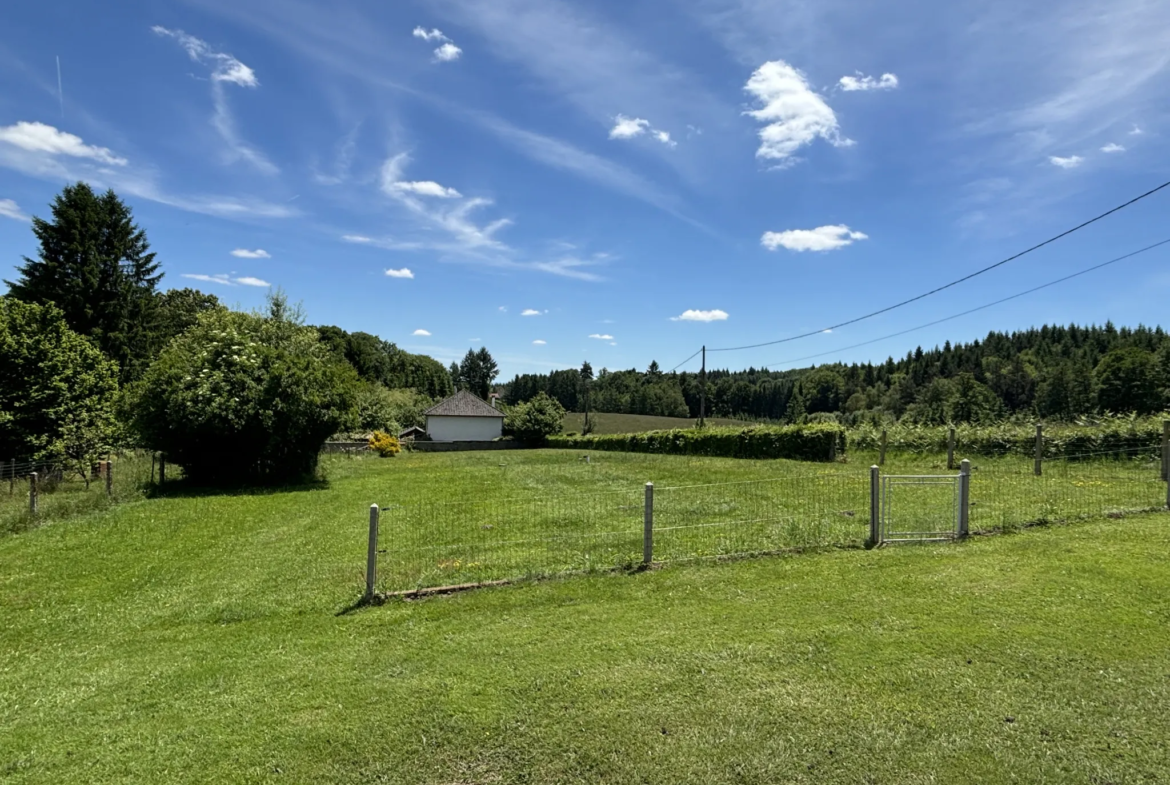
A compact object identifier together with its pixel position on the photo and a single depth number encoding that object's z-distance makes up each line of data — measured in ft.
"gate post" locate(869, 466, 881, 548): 24.98
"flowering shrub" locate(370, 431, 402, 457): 129.80
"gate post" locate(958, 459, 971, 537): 25.07
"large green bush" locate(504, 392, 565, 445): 166.30
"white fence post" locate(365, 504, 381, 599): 20.29
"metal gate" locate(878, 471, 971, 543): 25.39
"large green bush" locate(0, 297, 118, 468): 60.85
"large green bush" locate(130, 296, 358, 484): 59.47
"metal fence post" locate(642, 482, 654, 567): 22.61
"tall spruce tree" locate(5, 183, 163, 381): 104.01
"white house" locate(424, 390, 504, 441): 180.86
